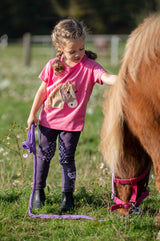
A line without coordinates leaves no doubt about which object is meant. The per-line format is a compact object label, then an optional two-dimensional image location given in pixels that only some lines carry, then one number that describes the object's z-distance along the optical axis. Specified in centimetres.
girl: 609
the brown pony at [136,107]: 459
